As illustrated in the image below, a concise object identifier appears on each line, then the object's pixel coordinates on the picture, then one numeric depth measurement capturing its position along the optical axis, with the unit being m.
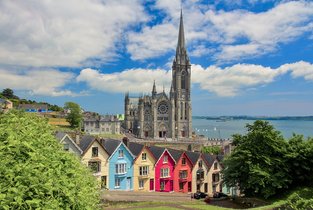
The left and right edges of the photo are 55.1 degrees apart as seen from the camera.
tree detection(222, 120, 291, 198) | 29.83
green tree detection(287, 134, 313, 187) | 30.45
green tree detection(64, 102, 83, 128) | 120.31
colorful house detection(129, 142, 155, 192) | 41.72
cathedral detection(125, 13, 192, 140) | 130.38
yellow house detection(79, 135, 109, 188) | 37.62
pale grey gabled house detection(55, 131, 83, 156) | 36.23
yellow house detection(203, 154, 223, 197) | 49.34
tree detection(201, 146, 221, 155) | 86.88
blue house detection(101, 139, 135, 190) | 39.72
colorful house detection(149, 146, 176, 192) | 43.69
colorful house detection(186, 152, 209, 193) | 47.38
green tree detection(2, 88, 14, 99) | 161.12
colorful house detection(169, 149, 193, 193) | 45.56
